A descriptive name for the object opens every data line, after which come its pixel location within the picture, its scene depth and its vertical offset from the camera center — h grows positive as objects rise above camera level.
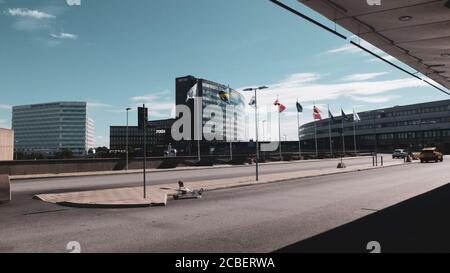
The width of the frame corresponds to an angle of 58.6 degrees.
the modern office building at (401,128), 123.62 +8.59
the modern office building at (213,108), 157.62 +20.58
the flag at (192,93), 43.22 +6.96
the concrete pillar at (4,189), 15.78 -1.15
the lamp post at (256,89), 27.67 +4.69
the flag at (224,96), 48.66 +7.38
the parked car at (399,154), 72.92 -0.09
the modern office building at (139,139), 162.84 +7.90
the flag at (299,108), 68.56 +8.13
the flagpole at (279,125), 81.44 +6.15
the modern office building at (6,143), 37.53 +1.55
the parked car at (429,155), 51.91 -0.26
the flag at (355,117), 72.54 +6.78
